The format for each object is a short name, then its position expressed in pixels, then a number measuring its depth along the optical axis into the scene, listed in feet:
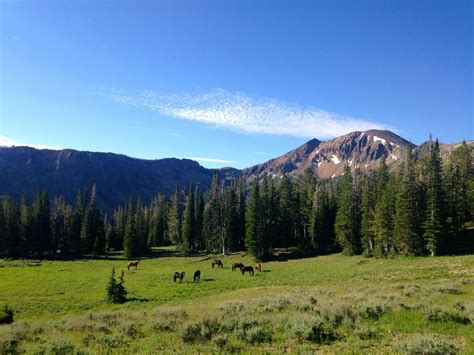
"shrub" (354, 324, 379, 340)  41.39
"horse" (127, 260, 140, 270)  186.66
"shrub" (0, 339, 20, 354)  42.50
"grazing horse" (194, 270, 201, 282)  137.28
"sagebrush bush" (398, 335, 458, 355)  33.24
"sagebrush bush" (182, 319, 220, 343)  43.88
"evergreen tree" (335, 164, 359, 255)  221.66
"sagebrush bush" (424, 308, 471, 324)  47.91
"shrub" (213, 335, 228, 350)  40.22
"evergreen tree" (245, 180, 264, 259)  226.17
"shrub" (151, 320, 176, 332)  51.11
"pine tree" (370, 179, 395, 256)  197.16
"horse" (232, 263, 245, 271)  164.86
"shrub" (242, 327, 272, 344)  41.82
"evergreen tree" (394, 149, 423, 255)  183.21
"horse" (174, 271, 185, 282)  138.15
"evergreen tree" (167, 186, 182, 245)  347.97
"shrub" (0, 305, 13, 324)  78.79
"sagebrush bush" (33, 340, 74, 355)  40.83
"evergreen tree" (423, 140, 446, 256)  176.96
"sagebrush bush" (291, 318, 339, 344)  41.27
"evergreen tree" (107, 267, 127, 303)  100.22
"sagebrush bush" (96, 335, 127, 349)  44.01
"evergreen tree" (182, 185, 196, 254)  279.90
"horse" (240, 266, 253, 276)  154.50
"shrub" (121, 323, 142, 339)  49.60
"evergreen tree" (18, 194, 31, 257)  283.79
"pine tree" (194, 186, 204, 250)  296.94
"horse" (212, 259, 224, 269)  186.70
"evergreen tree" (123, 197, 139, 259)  264.93
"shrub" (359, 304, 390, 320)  51.37
